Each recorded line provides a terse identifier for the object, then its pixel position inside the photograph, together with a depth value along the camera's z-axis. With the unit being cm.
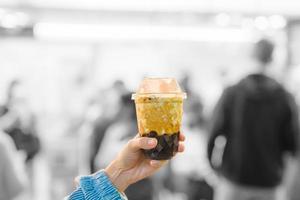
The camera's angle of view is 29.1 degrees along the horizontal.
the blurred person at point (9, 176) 293
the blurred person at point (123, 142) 380
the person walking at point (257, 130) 375
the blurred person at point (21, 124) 476
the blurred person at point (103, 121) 407
